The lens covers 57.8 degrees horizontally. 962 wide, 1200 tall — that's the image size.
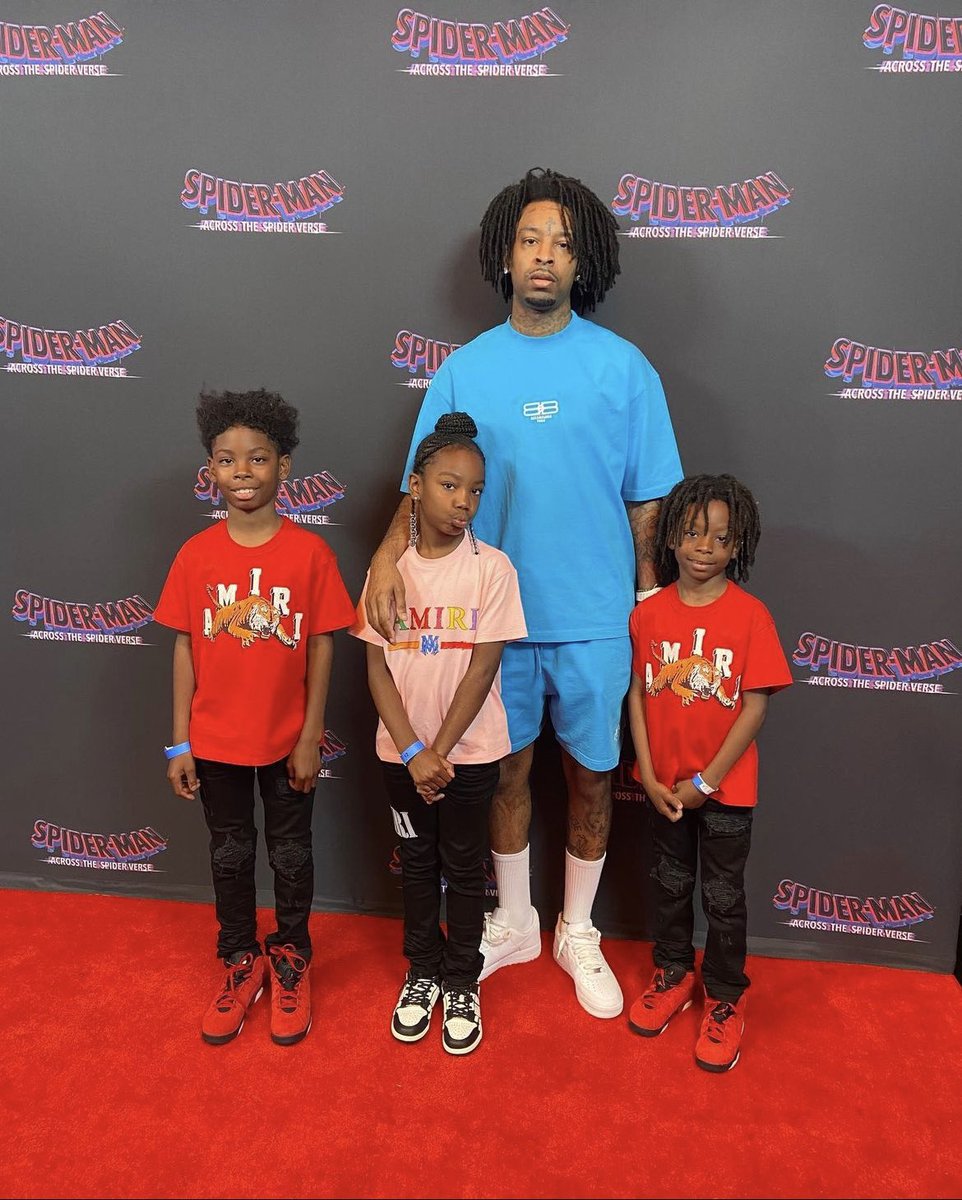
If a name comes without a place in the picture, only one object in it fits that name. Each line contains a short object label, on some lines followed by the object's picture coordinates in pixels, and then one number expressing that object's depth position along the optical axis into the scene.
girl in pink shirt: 1.92
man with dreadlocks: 2.07
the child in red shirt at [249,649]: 1.96
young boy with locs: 1.94
